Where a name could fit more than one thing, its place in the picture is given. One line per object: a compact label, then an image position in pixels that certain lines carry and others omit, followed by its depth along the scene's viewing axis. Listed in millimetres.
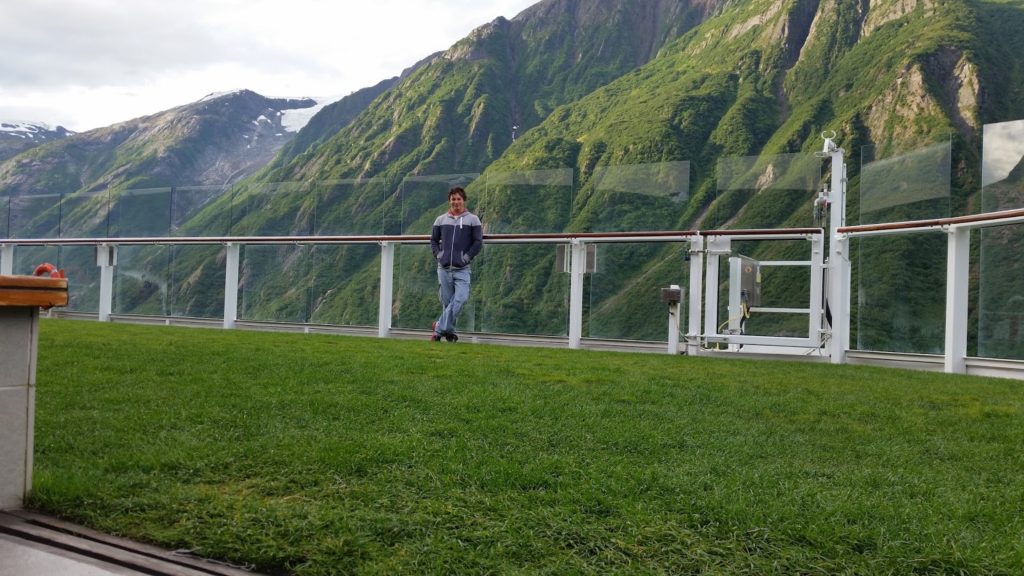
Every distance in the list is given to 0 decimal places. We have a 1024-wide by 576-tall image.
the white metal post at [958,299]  9031
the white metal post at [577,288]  11438
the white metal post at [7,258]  17938
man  11016
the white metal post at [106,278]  16156
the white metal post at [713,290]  10641
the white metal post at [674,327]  10562
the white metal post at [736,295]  10703
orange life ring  3211
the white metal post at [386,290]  12898
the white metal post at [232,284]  14492
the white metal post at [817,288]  10273
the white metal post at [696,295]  10477
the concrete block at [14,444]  3094
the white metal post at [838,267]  10141
